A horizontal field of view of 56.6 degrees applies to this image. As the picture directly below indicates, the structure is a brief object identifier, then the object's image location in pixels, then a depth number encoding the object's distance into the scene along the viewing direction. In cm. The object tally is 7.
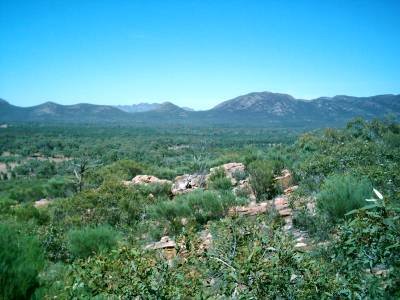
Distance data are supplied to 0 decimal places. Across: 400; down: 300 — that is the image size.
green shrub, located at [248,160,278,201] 1184
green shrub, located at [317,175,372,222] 724
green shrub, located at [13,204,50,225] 1204
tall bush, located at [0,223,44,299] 454
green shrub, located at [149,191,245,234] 1015
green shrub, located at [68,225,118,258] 798
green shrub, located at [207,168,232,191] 1421
